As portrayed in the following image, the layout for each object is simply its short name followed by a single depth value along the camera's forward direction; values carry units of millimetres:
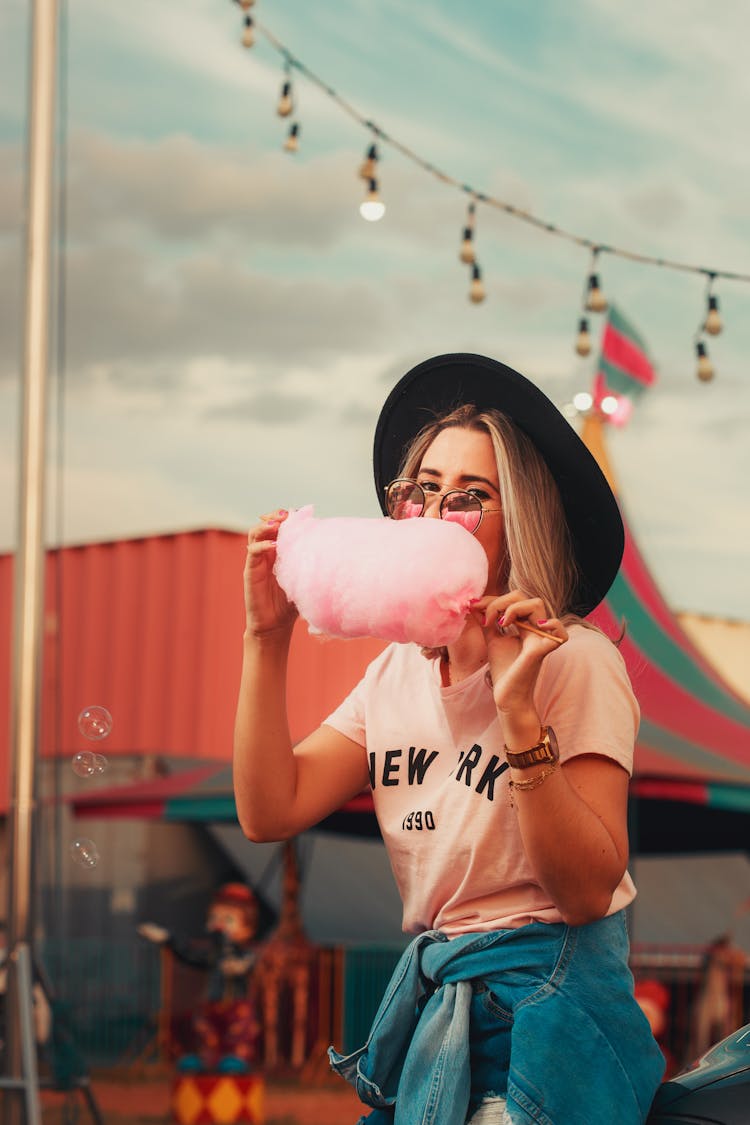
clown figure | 7293
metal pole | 4973
